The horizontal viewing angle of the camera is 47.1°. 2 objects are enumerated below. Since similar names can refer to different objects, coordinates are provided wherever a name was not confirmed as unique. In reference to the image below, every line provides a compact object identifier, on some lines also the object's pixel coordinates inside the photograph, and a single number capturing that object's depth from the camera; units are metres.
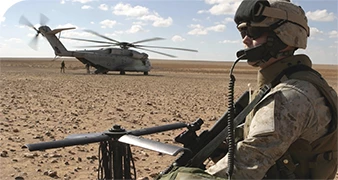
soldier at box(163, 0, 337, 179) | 1.83
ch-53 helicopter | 32.31
